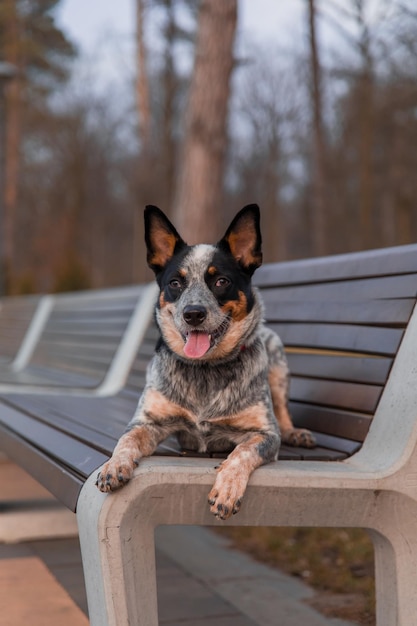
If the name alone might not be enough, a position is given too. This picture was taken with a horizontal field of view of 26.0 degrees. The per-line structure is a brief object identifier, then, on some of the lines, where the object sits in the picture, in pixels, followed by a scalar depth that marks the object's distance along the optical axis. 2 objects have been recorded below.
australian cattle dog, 3.16
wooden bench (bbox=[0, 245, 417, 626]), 2.70
